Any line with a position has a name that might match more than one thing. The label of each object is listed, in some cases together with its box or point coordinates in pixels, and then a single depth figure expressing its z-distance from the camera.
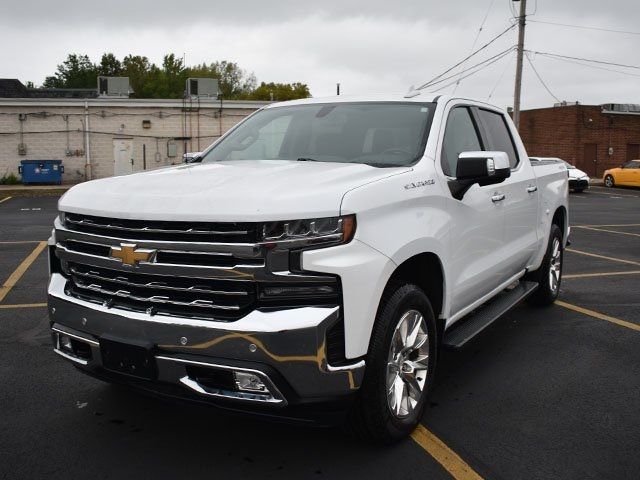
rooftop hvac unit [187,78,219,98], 33.41
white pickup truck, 2.86
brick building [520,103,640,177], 40.27
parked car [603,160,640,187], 31.75
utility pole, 25.77
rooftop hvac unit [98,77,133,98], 33.81
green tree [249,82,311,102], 88.30
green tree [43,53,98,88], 107.12
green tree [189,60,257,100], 101.69
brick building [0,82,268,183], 31.42
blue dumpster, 30.14
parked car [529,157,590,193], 28.19
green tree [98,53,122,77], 106.62
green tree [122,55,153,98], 96.62
